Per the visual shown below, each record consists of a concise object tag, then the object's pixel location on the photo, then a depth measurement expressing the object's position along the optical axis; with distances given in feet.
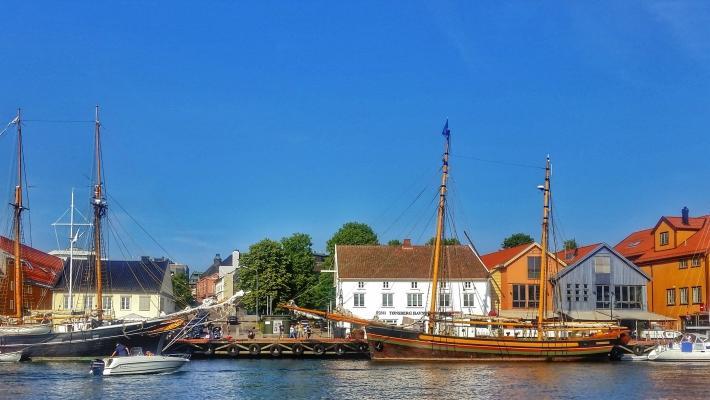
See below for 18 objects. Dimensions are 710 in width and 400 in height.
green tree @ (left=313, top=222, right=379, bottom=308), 385.50
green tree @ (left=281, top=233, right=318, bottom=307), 390.83
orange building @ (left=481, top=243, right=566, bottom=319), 304.91
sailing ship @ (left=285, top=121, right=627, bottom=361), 241.14
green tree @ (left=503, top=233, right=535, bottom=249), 493.36
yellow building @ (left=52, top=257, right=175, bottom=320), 346.95
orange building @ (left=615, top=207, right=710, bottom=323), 291.79
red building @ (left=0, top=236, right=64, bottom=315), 313.53
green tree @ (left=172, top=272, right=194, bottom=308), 536.83
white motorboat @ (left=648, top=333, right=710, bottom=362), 242.78
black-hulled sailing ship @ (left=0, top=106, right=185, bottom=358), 246.88
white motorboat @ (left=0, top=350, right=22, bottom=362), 248.32
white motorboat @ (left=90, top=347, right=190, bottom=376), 195.52
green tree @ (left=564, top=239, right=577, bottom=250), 518.99
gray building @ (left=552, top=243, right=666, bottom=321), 299.17
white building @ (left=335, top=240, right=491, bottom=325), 308.81
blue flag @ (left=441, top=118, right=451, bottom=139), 276.62
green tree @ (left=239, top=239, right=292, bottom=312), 390.42
